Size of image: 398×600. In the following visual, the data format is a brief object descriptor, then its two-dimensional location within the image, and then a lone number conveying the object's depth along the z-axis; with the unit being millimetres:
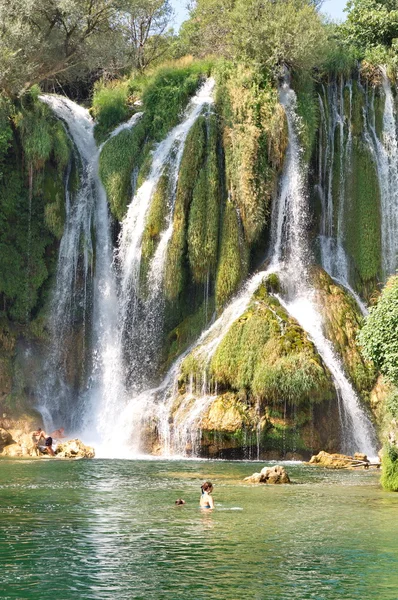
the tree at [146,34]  51809
